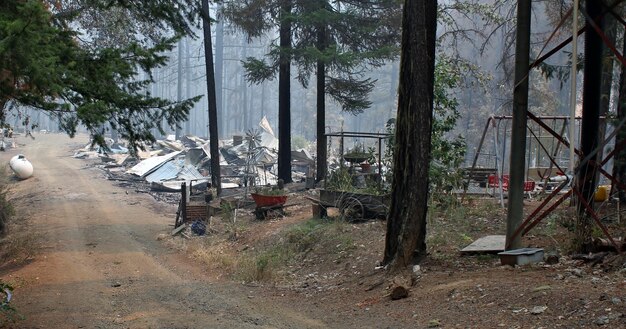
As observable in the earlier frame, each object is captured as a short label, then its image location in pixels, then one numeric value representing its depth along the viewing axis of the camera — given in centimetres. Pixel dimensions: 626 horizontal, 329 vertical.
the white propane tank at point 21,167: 3612
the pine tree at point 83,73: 684
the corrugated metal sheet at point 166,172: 3541
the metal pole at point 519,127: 926
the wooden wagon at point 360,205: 1446
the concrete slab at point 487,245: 992
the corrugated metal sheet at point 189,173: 3567
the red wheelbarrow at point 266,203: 1895
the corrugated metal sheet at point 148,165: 3753
